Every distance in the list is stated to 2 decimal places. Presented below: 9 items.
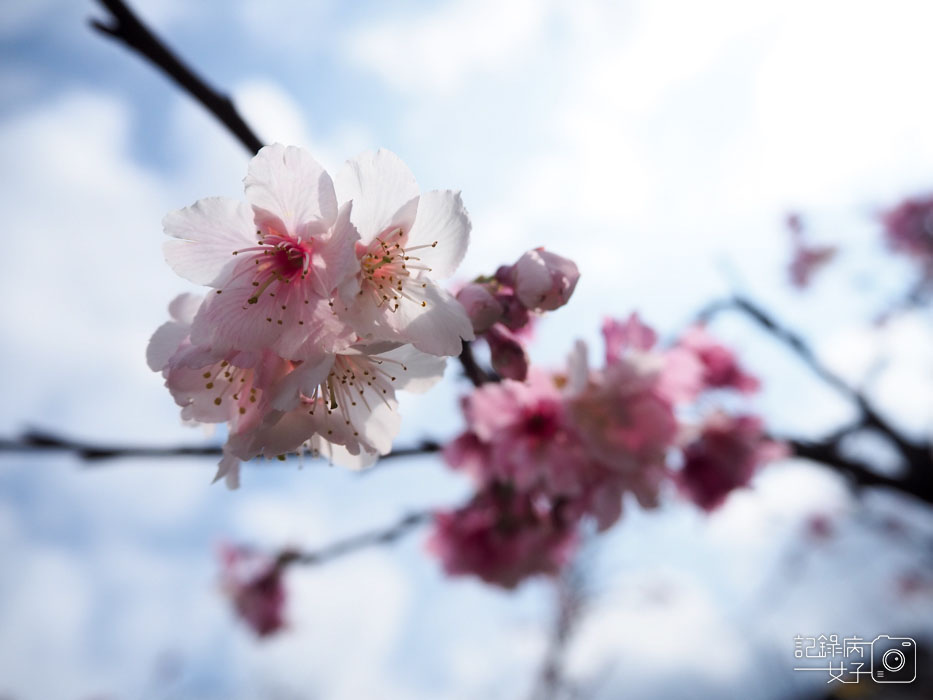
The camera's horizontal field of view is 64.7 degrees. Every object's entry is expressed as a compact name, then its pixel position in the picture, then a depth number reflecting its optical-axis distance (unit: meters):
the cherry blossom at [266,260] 0.11
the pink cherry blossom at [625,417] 0.17
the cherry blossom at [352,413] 0.11
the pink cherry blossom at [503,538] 0.23
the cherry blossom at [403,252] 0.11
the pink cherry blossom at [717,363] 0.24
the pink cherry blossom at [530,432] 0.18
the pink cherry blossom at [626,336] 0.17
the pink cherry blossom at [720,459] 0.20
